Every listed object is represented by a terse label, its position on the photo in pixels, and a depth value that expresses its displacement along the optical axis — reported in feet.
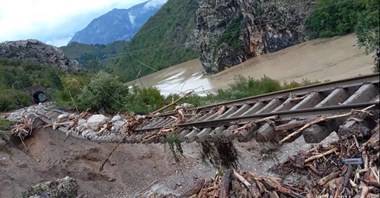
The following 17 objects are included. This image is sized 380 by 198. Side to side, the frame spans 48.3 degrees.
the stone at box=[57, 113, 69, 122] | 47.52
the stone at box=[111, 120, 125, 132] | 37.81
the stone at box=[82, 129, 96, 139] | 41.42
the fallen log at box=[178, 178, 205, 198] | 26.79
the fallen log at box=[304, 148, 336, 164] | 23.00
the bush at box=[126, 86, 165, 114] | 69.88
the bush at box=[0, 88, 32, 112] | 94.12
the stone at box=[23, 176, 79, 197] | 32.09
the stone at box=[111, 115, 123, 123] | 41.23
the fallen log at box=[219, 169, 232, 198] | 22.96
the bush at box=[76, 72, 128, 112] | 67.10
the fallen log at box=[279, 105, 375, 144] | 14.49
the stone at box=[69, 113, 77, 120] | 48.24
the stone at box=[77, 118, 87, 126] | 44.33
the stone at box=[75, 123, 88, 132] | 42.94
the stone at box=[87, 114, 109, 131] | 42.83
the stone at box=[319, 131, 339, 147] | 23.77
